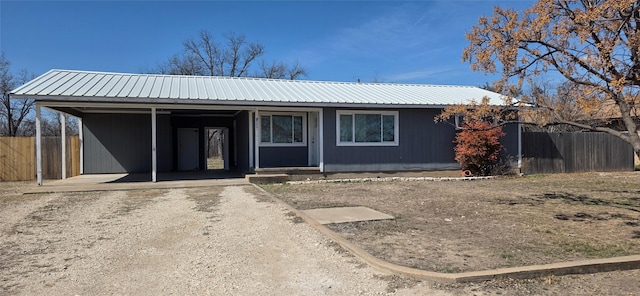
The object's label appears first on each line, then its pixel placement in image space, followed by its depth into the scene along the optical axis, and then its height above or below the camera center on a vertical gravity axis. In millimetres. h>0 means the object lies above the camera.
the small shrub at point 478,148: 15055 -50
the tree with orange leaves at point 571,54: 6129 +1504
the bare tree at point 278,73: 42969 +7583
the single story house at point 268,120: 13430 +1083
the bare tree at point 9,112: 31984 +2944
